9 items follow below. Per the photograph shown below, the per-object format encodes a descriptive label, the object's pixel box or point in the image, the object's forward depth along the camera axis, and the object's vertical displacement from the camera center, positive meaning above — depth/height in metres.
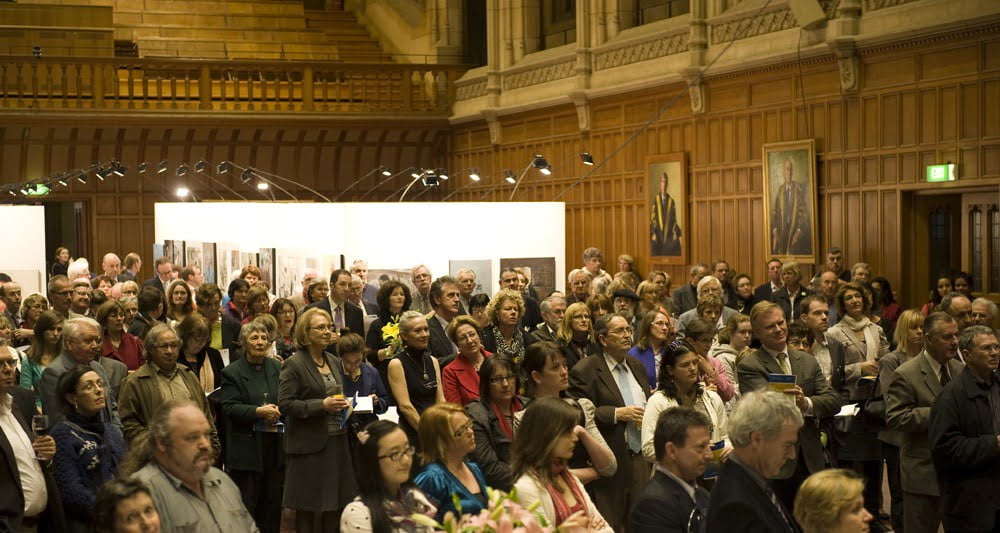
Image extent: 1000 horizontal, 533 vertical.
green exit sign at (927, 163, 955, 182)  11.78 +0.69
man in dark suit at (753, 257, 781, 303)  12.39 -0.39
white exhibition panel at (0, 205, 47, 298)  14.18 +0.18
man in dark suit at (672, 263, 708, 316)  12.35 -0.50
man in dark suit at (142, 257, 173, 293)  15.04 -0.15
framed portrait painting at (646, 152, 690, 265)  15.80 +0.54
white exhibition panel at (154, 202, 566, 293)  11.79 +0.22
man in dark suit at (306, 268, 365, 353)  10.04 -0.44
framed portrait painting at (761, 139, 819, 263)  13.50 +0.53
